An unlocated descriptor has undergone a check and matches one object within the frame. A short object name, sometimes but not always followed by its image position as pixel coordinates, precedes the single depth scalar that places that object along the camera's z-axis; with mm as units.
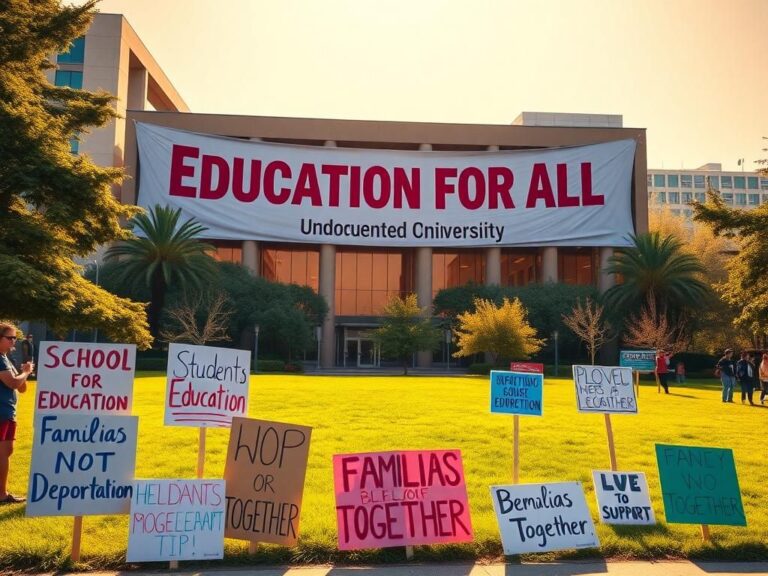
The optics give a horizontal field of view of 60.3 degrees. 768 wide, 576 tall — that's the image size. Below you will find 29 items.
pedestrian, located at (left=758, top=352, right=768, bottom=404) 20484
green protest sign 6887
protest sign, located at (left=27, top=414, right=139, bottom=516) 5918
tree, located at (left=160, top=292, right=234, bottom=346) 42406
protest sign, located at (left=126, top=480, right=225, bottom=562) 5906
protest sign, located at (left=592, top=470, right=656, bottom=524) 7336
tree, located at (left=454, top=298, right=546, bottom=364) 40438
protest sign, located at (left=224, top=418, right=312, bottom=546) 6285
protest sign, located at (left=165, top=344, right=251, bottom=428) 6492
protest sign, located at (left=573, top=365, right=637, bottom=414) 8016
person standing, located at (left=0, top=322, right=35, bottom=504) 7230
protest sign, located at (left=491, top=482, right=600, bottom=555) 6406
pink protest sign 6289
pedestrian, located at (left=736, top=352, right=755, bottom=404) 21453
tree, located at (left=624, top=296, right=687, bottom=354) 41219
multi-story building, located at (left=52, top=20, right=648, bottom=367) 55781
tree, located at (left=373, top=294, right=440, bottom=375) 44531
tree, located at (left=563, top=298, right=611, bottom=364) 46219
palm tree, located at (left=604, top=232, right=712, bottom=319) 46094
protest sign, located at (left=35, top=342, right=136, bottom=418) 6293
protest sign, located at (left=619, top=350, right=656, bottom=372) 25241
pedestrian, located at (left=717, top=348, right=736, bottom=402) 22081
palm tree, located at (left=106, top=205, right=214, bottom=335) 43969
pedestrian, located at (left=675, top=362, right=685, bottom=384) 35500
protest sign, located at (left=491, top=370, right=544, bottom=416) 8086
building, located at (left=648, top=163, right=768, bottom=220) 127875
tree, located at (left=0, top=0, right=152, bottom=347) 8812
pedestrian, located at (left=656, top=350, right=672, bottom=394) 25672
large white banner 56375
